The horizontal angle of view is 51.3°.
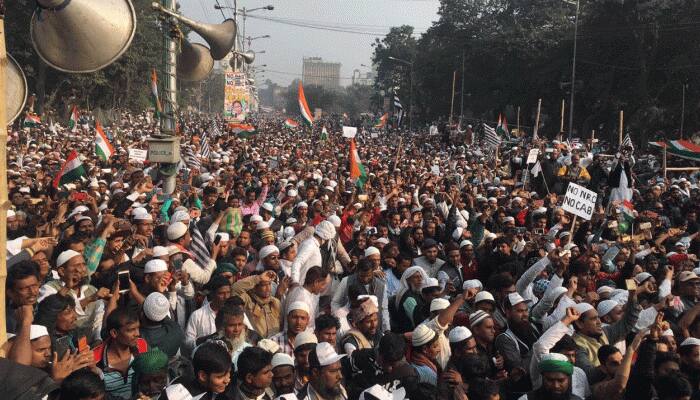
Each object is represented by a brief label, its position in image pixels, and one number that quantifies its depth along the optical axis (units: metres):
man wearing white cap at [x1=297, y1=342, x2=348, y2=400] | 3.90
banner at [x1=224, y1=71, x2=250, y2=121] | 32.03
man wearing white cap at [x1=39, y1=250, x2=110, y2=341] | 4.75
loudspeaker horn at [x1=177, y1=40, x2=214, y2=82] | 9.66
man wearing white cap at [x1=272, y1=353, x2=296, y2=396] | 3.77
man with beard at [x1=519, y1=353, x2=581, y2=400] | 3.91
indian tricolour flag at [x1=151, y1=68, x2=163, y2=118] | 9.94
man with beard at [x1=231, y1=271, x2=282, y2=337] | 5.17
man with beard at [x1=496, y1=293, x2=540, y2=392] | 4.61
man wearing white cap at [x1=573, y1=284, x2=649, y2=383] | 4.67
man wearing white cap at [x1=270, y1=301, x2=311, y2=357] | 4.68
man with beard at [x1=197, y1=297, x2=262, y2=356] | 4.45
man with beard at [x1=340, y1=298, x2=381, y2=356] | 4.80
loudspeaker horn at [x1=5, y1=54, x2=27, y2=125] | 2.87
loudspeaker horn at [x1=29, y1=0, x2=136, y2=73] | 2.57
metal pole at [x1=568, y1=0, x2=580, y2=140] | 30.57
